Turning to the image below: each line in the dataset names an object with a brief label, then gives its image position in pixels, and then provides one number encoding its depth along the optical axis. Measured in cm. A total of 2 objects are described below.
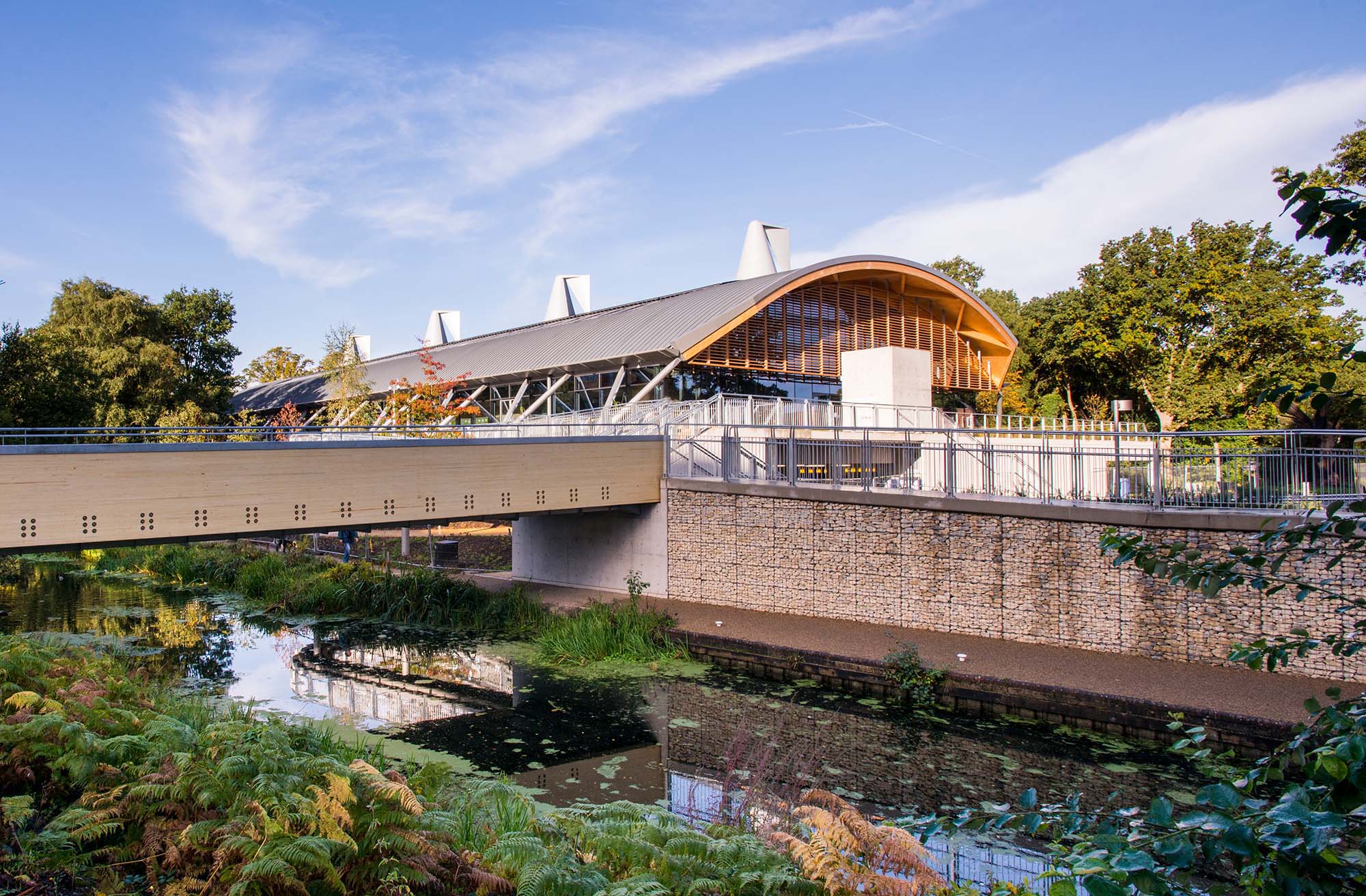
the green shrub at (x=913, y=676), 1205
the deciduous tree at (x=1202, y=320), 3341
